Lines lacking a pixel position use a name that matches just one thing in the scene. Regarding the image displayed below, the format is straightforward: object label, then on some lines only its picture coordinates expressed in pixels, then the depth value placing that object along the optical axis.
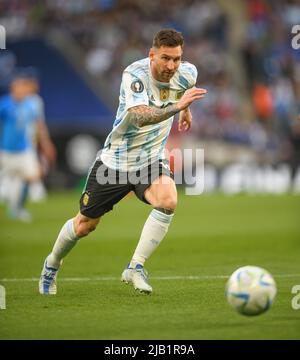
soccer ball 12.91
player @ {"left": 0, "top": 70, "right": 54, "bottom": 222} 35.81
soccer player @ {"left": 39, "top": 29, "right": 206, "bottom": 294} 15.72
